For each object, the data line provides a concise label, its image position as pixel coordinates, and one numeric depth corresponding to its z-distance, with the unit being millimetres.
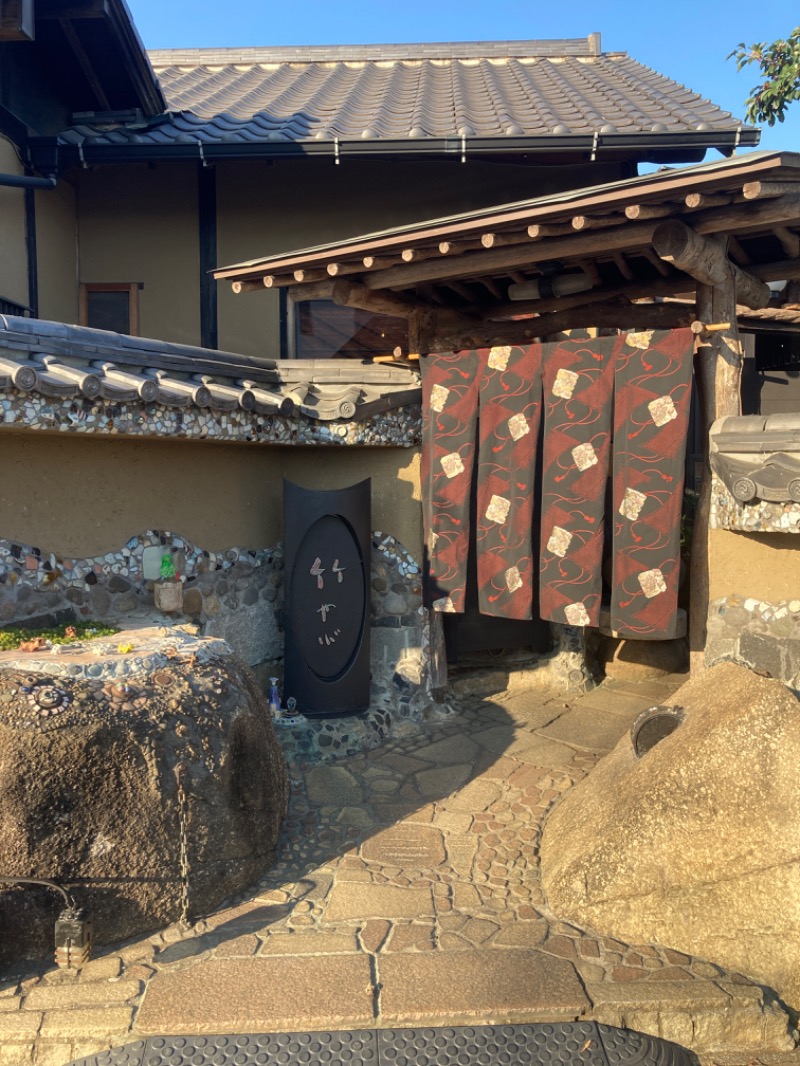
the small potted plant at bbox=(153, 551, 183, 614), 5832
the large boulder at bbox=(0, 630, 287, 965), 3959
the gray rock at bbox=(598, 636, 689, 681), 8391
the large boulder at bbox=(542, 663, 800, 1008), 3980
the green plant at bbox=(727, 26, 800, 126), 9398
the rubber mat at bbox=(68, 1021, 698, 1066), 3477
